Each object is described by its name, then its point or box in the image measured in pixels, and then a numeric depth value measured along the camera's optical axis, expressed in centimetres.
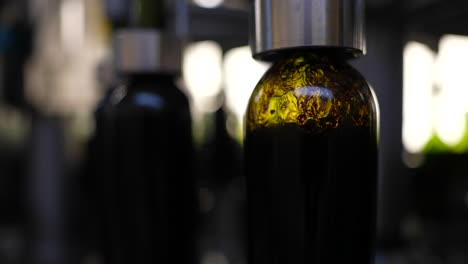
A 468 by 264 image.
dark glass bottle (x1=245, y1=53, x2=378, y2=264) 21
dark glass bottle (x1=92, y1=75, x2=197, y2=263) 34
